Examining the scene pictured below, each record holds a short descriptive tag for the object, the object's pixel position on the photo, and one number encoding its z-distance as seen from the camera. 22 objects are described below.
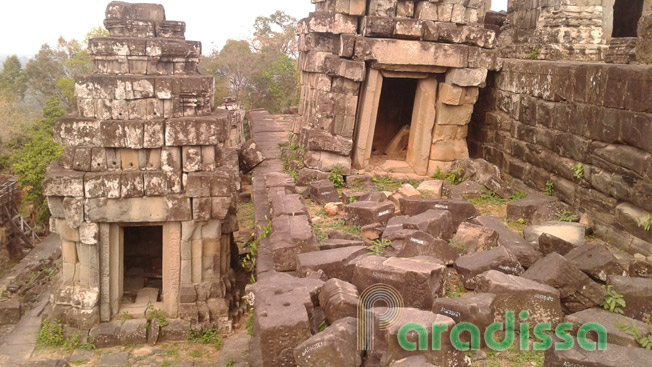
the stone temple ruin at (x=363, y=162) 5.97
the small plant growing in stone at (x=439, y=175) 9.72
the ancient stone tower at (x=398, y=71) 9.18
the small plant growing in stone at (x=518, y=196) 8.21
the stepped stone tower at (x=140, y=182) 8.83
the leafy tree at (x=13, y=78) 38.75
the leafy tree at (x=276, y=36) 41.12
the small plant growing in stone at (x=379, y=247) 5.89
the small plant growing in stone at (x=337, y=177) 9.22
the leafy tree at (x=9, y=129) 23.59
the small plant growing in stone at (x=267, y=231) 7.57
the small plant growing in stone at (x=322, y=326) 4.48
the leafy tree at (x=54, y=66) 38.50
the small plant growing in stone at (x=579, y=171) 7.06
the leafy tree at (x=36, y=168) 19.97
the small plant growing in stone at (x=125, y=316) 9.36
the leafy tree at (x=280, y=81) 33.91
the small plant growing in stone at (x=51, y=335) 8.97
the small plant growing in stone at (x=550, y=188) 7.79
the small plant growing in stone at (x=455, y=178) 9.38
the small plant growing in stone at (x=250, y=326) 7.31
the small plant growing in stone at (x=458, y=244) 5.97
